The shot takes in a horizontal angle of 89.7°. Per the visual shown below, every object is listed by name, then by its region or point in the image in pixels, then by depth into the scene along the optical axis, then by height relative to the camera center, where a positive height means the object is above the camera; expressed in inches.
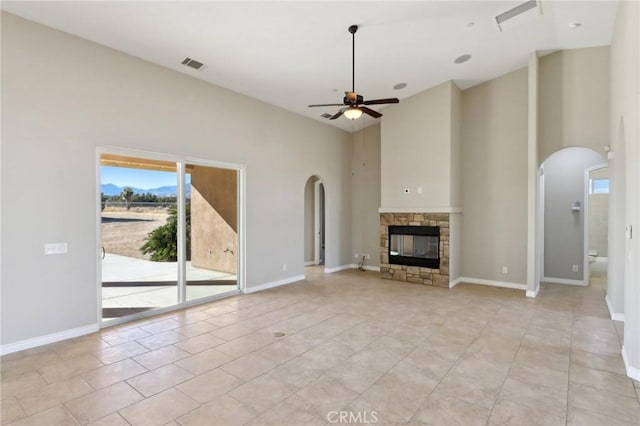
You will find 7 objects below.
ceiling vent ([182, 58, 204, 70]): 186.1 +88.7
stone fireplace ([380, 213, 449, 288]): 263.1 -29.9
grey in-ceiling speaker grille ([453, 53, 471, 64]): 217.7 +106.8
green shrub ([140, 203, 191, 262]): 199.5 -17.4
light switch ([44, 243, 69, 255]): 149.3 -16.4
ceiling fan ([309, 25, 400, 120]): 158.6 +55.1
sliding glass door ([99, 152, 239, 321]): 177.9 -12.3
